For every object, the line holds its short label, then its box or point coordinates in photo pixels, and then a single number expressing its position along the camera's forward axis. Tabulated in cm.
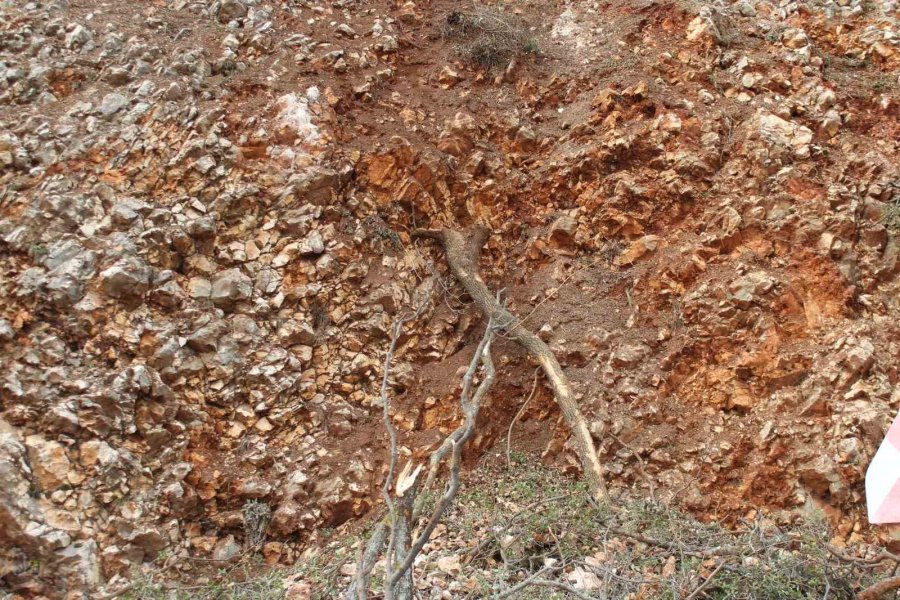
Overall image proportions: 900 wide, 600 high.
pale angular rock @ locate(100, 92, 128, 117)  541
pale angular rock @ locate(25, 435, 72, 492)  361
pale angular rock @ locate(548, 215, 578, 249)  555
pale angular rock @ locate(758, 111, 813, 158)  513
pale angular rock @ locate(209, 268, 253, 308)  468
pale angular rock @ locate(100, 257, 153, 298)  435
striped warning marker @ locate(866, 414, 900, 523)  240
